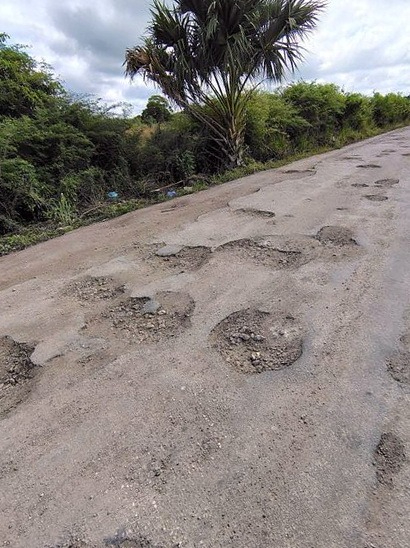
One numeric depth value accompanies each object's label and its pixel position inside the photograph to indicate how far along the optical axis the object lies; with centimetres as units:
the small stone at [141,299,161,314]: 269
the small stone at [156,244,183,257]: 370
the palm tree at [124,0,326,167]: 653
